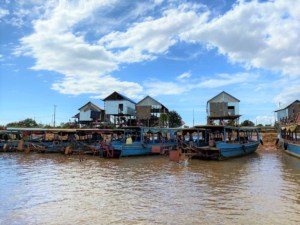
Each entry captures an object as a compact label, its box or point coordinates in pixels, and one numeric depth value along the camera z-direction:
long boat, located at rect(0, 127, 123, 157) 27.73
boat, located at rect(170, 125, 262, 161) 21.42
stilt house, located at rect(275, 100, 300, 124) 37.22
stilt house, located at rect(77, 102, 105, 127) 47.88
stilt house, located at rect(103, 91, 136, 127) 43.97
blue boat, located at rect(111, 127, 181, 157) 24.78
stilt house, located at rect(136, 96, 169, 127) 44.16
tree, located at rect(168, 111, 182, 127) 58.38
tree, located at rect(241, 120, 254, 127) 54.91
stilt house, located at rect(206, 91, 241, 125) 36.62
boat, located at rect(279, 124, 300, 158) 23.67
